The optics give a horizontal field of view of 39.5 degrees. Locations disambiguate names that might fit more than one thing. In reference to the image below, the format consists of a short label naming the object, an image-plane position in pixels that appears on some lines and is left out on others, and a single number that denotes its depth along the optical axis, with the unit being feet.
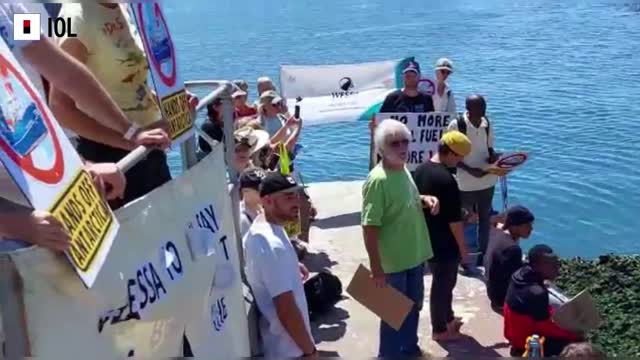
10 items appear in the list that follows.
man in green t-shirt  16.79
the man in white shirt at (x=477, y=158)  24.41
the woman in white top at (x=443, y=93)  28.45
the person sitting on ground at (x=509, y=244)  20.34
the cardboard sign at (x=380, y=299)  16.87
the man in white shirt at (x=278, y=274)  13.39
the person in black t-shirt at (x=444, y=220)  18.75
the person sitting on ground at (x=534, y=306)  17.52
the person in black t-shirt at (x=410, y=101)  27.32
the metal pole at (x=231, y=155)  13.78
